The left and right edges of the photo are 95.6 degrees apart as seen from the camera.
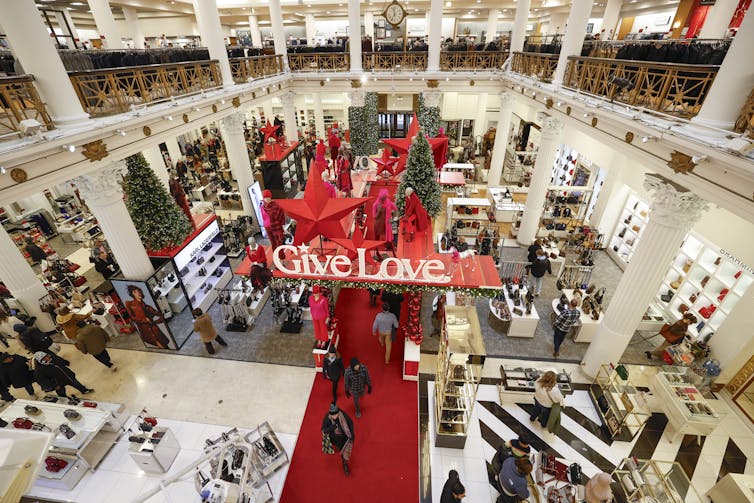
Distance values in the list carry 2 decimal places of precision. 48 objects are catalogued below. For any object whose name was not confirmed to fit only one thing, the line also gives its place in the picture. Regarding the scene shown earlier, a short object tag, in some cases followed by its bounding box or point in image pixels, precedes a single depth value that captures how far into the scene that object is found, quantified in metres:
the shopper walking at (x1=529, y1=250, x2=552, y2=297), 9.67
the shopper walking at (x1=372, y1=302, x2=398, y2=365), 7.38
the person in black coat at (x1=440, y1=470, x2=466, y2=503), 4.77
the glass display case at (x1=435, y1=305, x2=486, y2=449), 5.66
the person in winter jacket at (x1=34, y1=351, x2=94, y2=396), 6.62
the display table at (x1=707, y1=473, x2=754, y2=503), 4.94
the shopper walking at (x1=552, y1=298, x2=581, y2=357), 7.79
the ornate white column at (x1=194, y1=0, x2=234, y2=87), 10.38
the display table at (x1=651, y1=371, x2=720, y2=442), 6.35
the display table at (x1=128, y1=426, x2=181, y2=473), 5.77
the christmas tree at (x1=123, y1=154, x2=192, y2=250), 8.09
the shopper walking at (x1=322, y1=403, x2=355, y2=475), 5.50
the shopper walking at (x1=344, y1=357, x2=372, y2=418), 6.34
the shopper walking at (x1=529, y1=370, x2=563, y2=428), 6.22
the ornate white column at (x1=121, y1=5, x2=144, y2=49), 19.00
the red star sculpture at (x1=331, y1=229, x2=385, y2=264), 6.30
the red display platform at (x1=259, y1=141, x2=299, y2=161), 14.70
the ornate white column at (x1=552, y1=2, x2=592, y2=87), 8.57
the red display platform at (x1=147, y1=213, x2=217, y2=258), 8.62
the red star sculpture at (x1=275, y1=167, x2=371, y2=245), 5.98
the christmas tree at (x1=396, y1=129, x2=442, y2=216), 7.49
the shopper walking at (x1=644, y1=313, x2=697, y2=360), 7.74
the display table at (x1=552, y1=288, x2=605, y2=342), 8.45
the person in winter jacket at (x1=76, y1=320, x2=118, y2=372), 7.29
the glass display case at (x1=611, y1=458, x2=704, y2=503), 5.02
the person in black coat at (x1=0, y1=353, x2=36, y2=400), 6.55
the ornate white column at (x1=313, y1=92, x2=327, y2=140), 20.38
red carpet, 5.75
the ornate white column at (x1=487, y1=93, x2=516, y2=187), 14.72
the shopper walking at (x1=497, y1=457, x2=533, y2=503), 4.93
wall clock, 14.61
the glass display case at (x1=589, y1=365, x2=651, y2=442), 6.45
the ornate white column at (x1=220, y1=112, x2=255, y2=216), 12.18
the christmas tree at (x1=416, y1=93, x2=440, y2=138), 15.37
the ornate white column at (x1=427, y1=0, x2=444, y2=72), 14.02
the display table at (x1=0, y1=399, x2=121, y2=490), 5.79
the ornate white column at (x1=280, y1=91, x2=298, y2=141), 16.06
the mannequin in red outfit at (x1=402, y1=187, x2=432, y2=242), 7.03
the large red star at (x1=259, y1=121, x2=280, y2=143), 13.95
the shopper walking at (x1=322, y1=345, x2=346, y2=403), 6.48
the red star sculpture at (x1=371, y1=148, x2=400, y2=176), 10.81
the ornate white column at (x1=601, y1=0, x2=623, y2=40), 18.41
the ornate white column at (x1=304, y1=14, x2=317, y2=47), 27.12
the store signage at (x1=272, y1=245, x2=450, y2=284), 6.28
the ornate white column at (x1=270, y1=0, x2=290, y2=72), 14.68
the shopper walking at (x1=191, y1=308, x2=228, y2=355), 7.78
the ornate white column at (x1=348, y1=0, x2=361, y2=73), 14.12
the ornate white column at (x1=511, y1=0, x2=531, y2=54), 13.44
